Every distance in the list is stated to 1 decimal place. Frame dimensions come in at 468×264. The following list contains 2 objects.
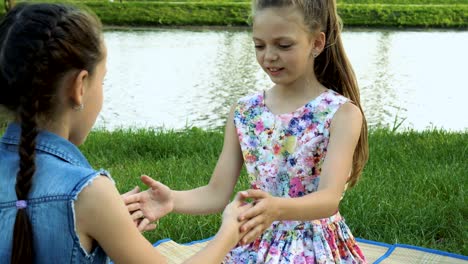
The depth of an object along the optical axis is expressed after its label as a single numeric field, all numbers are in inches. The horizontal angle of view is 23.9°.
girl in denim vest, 75.4
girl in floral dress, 96.7
